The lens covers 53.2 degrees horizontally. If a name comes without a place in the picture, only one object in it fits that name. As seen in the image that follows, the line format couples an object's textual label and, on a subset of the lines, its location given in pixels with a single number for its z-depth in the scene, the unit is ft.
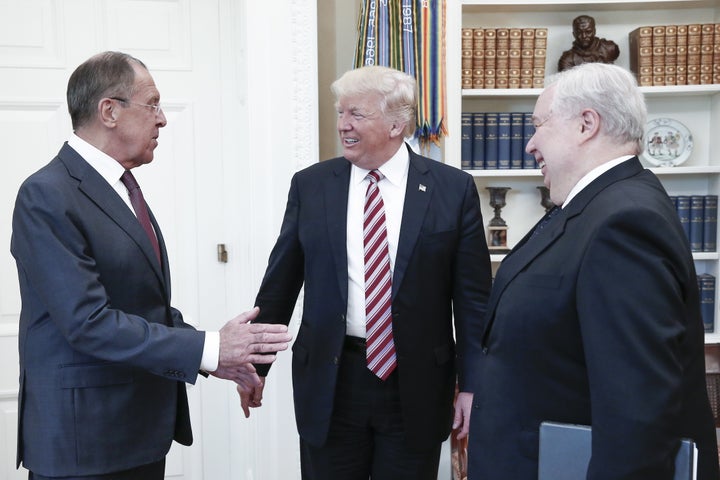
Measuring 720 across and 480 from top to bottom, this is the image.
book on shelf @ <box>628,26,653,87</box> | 10.60
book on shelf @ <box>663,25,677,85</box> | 10.52
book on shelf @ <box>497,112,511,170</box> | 10.61
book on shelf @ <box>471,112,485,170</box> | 10.60
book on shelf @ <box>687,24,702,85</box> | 10.49
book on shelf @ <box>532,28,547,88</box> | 10.46
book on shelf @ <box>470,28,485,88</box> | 10.36
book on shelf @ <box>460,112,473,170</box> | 10.60
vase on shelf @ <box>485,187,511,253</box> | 10.93
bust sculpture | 10.58
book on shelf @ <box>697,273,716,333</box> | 10.95
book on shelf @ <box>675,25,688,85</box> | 10.52
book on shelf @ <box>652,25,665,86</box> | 10.57
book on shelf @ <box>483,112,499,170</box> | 10.62
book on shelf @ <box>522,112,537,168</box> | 10.65
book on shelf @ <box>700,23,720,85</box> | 10.48
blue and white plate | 11.18
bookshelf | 10.69
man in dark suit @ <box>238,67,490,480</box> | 6.61
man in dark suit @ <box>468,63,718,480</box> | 3.94
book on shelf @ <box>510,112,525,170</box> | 10.64
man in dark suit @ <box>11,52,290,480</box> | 5.04
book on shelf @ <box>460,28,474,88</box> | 10.36
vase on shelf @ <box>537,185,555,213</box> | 10.97
